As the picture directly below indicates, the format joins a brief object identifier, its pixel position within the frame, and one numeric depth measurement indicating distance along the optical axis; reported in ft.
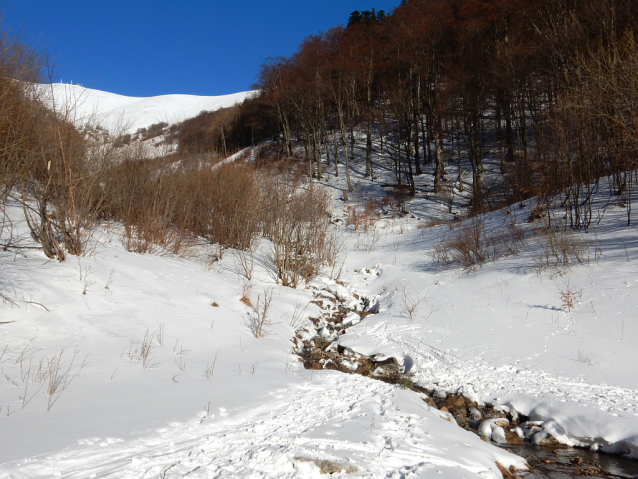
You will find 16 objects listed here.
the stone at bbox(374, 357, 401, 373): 23.76
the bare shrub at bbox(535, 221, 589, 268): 31.89
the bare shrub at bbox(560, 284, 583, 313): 26.45
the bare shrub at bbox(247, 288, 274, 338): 25.80
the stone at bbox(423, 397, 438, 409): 19.11
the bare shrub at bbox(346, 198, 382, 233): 67.80
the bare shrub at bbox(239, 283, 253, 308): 30.22
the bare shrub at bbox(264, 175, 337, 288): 38.58
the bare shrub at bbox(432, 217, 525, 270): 39.11
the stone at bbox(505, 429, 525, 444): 17.02
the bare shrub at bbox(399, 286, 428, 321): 31.85
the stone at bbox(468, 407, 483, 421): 18.58
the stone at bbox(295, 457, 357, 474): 10.96
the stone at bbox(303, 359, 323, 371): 22.56
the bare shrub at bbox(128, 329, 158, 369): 17.54
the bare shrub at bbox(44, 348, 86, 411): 13.23
